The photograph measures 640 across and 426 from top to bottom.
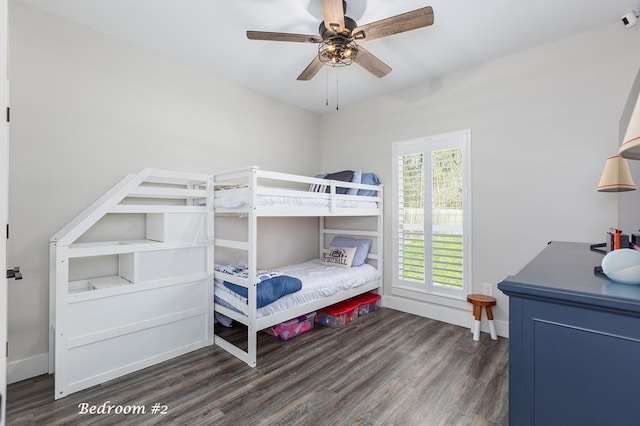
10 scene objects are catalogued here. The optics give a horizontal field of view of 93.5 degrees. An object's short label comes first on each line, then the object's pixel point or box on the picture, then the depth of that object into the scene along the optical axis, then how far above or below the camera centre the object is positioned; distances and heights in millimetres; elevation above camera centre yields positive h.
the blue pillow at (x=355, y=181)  3374 +406
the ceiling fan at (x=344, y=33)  1747 +1186
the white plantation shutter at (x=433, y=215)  3033 +22
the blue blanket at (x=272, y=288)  2357 -587
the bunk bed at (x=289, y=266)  2301 -227
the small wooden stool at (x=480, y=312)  2658 -849
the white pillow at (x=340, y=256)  3504 -474
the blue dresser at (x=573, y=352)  701 -339
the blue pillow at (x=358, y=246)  3557 -356
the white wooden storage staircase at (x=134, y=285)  1915 -506
